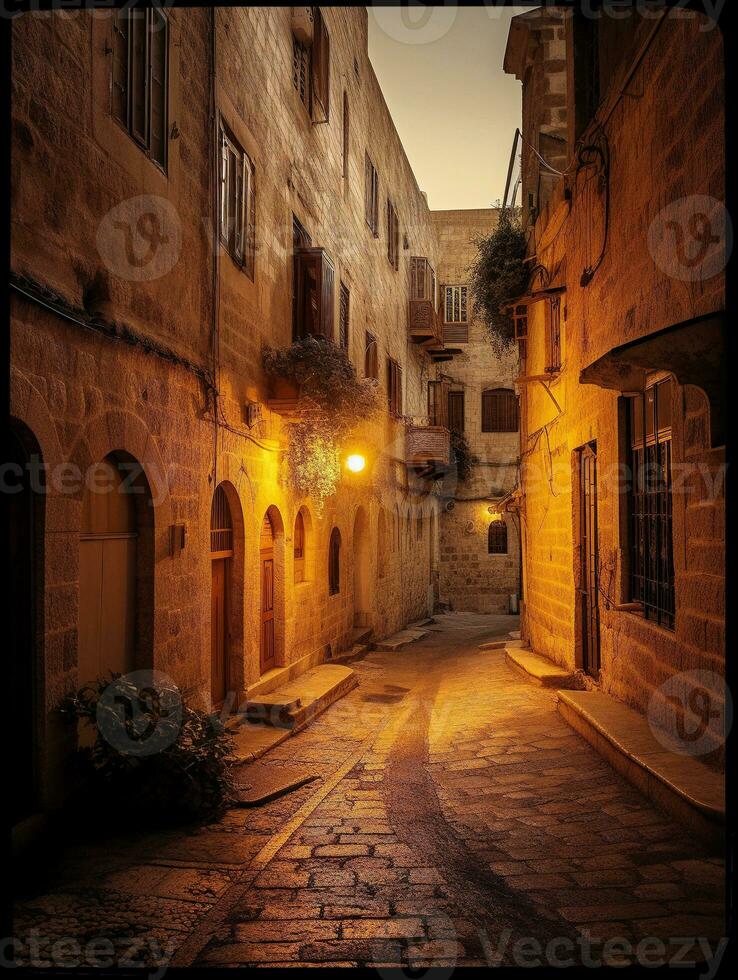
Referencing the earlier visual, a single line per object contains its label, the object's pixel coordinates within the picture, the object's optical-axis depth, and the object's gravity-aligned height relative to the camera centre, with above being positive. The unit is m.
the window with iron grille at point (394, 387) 19.48 +3.48
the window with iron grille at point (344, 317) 14.28 +3.79
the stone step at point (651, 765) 4.34 -1.59
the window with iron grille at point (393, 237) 19.86 +7.37
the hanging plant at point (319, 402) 9.81 +1.56
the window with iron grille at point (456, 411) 27.56 +3.96
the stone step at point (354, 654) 13.61 -2.33
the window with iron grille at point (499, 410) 27.52 +3.98
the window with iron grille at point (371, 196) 16.86 +7.23
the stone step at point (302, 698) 8.53 -2.10
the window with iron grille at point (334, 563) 13.89 -0.69
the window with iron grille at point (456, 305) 28.03 +7.79
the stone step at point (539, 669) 9.33 -1.85
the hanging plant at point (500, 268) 12.59 +4.15
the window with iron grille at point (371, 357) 16.83 +3.66
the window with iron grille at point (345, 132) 14.45 +7.23
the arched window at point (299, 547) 11.73 -0.33
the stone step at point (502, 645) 13.18 -2.26
